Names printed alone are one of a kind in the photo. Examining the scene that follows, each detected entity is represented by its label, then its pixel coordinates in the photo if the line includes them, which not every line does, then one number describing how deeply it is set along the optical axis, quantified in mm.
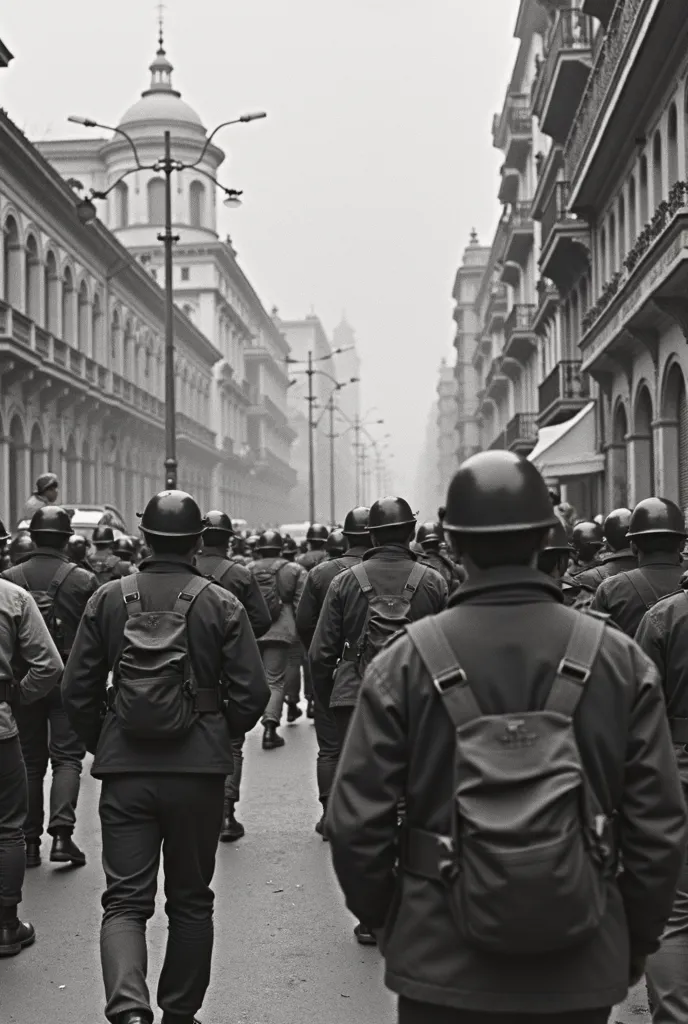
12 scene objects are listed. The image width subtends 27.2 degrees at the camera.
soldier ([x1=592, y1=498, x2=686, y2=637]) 5973
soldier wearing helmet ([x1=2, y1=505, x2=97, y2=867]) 7668
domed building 63031
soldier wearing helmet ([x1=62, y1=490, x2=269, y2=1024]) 4621
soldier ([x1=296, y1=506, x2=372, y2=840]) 8156
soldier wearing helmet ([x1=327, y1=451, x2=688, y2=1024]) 2645
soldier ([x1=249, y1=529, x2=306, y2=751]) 12422
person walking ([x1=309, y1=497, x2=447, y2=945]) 6863
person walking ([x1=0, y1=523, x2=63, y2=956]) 5777
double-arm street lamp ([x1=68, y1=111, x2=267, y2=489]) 22266
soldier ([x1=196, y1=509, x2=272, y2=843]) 7695
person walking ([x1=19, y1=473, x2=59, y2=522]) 13016
